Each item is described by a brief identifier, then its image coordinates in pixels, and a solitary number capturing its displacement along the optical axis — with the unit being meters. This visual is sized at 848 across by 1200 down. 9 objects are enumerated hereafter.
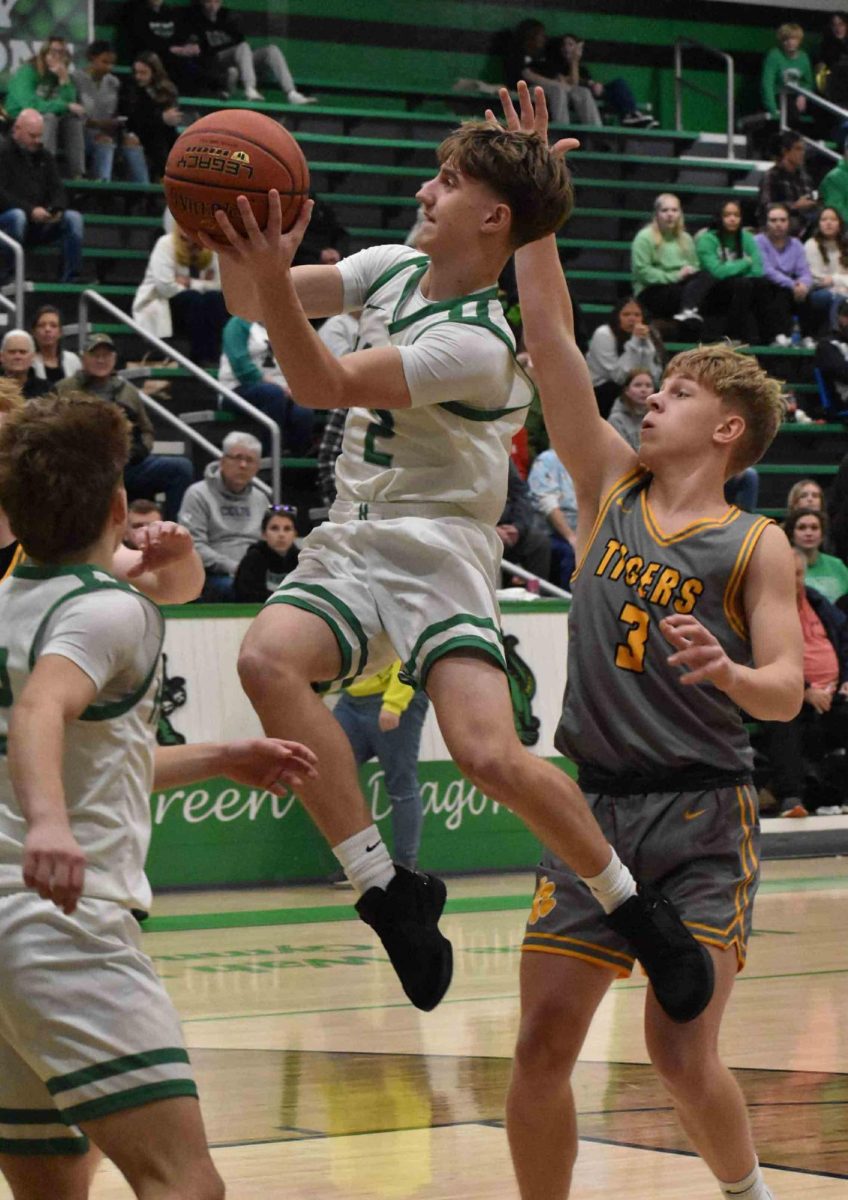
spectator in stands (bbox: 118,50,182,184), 15.89
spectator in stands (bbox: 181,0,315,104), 17.39
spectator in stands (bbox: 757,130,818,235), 17.81
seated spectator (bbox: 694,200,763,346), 16.28
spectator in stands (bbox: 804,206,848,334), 16.91
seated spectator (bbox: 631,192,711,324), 16.19
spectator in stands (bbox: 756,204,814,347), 16.59
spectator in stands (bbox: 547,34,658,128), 19.34
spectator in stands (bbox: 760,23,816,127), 20.94
